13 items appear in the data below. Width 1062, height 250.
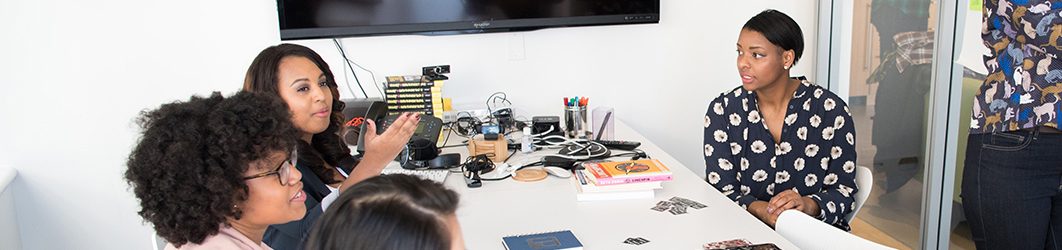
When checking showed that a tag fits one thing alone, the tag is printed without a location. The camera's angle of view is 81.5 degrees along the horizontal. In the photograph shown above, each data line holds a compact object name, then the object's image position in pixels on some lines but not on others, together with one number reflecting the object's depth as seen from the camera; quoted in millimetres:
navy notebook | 1262
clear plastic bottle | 2201
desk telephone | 2031
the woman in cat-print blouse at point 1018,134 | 1686
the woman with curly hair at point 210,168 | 921
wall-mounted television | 2736
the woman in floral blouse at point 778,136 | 1785
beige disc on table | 1813
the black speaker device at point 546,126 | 2502
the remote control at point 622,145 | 2213
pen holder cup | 2461
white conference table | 1325
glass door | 2455
